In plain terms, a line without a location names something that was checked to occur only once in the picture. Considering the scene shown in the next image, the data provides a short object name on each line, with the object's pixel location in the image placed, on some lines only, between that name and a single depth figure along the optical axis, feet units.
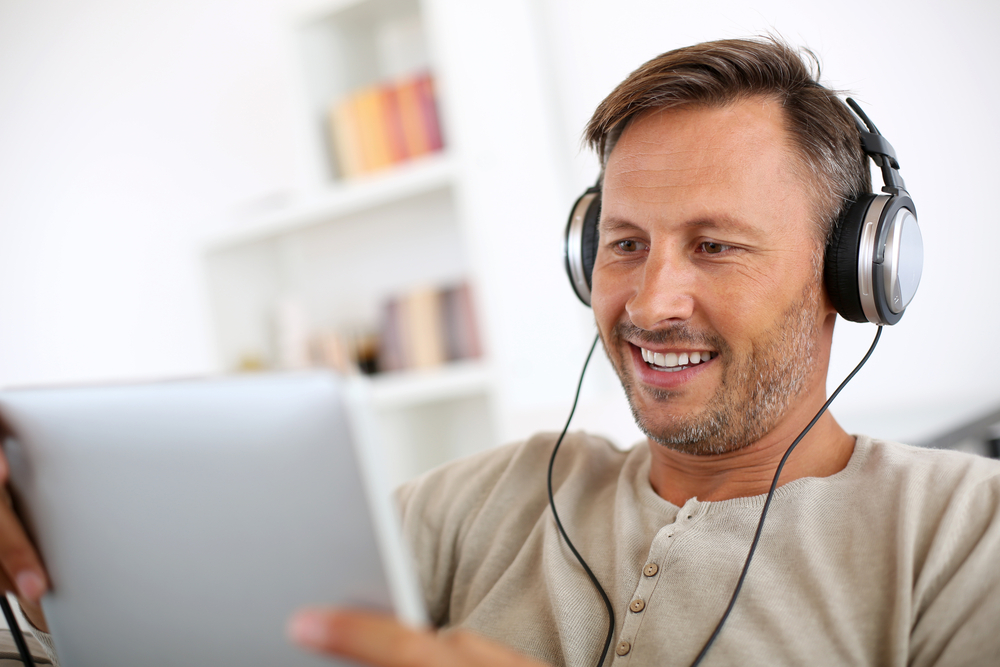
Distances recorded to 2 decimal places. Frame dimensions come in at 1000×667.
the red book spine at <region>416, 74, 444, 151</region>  7.15
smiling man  2.43
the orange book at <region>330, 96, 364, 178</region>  7.45
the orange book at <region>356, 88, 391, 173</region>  7.33
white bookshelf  7.34
